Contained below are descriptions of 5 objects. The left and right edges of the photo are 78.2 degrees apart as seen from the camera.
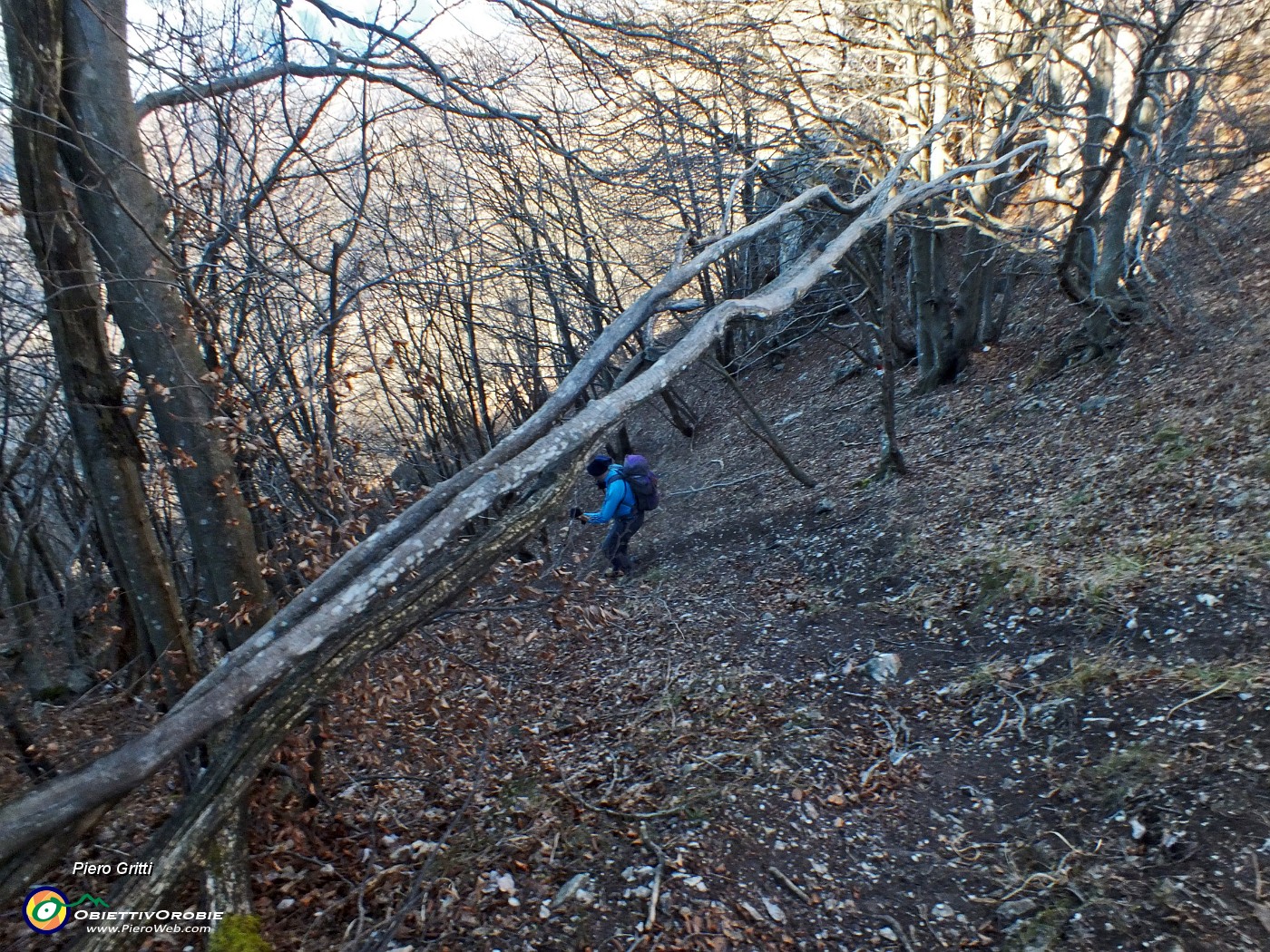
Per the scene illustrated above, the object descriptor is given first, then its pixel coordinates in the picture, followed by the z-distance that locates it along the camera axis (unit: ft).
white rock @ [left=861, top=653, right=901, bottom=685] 18.30
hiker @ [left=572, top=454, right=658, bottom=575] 30.66
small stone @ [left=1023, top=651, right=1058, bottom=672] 16.70
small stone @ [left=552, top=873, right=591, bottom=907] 11.96
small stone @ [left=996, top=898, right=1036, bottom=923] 11.20
